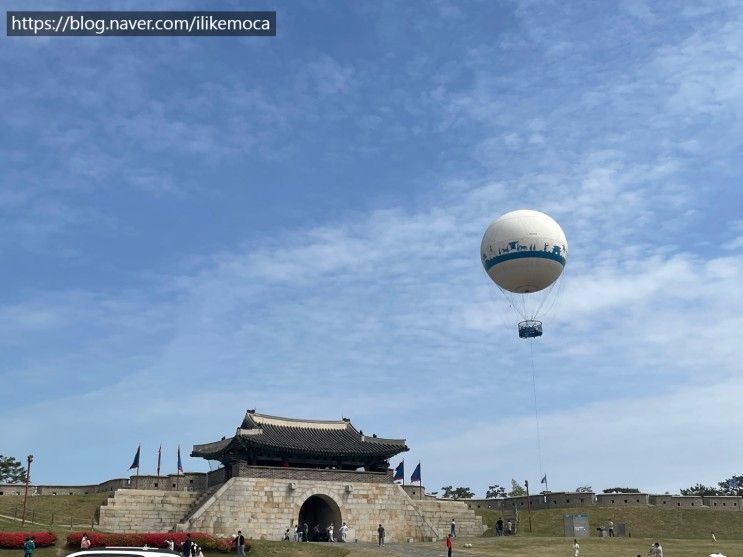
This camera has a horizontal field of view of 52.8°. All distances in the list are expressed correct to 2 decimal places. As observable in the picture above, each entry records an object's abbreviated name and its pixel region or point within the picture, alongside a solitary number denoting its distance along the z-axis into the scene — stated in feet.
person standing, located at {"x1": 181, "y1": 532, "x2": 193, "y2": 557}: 103.43
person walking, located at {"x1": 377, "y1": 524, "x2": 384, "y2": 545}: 151.43
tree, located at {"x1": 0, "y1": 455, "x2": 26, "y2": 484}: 238.27
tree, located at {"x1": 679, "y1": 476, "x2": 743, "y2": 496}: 264.05
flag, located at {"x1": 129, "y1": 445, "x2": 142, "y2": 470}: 183.42
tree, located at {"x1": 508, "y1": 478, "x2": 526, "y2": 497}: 279.96
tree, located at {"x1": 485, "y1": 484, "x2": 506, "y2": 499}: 285.23
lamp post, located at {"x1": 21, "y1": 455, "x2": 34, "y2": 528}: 141.54
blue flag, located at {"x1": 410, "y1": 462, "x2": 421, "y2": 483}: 192.24
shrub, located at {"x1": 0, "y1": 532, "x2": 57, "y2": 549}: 110.01
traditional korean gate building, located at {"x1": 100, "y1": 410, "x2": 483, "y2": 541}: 151.94
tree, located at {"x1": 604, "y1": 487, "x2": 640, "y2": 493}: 241.76
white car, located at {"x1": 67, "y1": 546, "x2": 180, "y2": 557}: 44.96
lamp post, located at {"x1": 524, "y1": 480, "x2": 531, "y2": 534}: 196.45
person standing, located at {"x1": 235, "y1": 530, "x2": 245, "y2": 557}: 117.80
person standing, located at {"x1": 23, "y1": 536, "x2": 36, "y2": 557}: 100.01
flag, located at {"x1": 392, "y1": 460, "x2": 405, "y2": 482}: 194.08
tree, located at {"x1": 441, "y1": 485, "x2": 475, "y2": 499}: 279.69
